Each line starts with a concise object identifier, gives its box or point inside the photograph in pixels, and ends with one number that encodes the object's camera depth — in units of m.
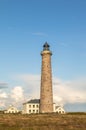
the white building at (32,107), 101.74
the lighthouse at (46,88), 72.94
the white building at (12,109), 107.82
